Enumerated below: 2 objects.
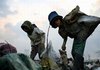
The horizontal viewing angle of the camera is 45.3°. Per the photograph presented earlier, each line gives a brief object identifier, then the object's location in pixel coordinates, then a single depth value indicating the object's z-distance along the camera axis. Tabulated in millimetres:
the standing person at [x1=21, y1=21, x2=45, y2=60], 3591
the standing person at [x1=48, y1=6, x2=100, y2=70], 2465
